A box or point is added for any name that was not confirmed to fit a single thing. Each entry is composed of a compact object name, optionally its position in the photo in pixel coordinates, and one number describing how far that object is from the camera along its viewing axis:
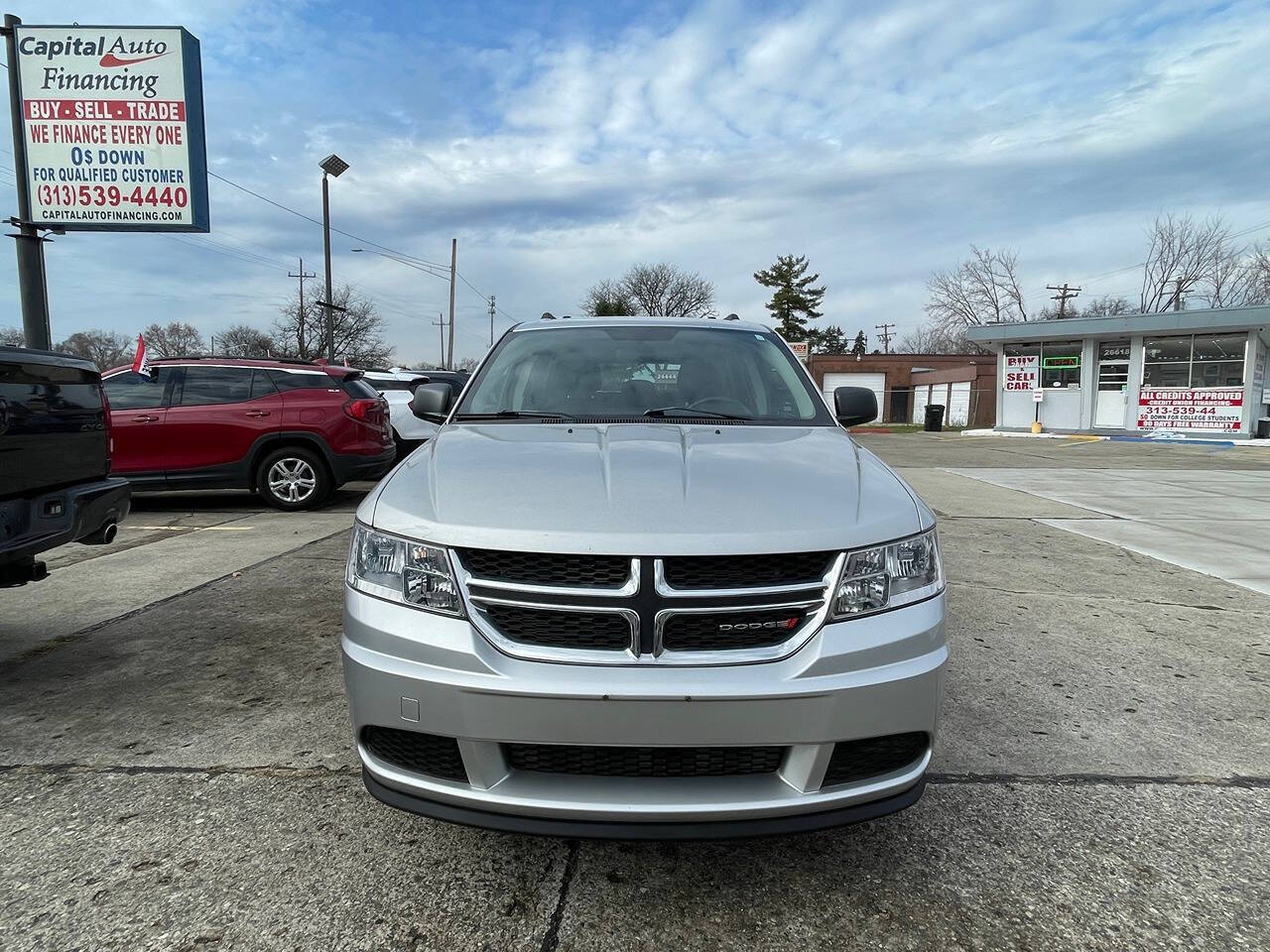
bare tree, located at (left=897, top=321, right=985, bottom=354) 61.26
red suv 8.45
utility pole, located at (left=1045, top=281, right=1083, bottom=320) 62.28
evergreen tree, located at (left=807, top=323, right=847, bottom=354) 81.62
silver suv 1.83
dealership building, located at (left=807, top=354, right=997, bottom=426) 46.16
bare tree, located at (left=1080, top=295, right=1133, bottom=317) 61.08
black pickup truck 3.26
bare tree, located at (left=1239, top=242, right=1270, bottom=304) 47.97
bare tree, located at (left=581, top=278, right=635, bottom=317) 51.39
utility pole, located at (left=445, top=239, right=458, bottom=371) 41.26
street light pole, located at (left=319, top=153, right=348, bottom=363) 22.69
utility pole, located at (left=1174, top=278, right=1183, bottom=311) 49.12
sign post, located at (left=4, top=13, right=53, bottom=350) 11.27
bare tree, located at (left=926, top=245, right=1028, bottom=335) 53.31
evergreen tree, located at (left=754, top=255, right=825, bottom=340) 65.06
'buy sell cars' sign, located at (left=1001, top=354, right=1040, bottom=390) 27.81
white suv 11.89
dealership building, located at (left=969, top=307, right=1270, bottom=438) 23.73
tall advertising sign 11.42
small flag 7.65
